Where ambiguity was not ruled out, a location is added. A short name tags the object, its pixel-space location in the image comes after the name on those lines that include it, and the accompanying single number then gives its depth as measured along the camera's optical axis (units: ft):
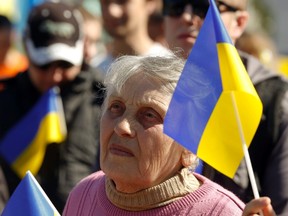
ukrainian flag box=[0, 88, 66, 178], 29.56
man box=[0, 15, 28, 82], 40.22
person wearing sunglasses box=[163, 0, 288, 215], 20.95
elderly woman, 17.18
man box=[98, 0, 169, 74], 32.22
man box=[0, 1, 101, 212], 28.69
